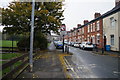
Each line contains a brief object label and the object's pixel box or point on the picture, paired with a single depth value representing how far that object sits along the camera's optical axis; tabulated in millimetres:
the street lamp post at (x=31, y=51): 7848
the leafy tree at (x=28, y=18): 16781
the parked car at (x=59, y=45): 31297
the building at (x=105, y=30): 22547
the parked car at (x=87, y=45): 27016
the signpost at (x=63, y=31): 18650
